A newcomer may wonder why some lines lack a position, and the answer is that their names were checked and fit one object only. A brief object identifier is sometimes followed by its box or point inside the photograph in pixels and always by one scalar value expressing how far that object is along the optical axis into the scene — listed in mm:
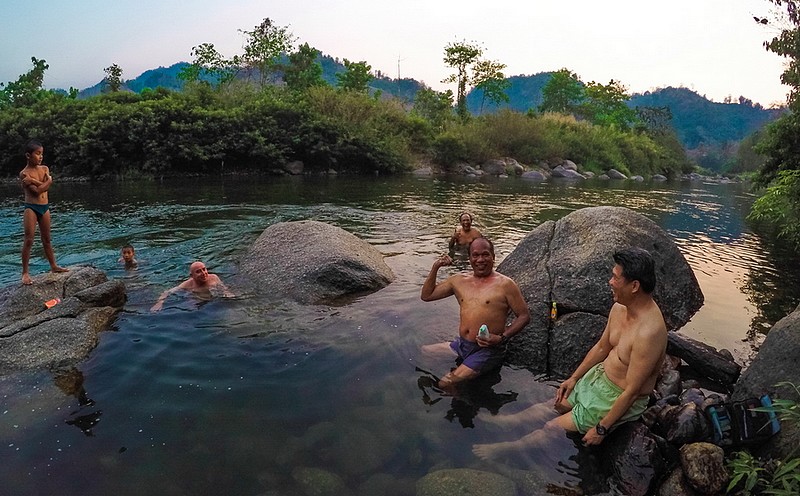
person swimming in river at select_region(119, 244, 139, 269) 9938
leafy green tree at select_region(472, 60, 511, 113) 59188
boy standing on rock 7262
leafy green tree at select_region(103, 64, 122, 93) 52138
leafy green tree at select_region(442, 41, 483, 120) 58312
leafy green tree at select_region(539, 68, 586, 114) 79750
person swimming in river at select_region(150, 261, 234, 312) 8039
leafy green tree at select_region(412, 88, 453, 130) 50312
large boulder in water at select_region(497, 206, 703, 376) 6045
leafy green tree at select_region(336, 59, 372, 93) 55219
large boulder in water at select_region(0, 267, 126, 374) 5648
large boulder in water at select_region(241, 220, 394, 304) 8242
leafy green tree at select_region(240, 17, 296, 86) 50656
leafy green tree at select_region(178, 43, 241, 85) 50562
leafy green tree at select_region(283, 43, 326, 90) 52750
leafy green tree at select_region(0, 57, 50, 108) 38938
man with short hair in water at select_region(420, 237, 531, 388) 5535
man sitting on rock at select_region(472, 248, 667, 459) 3917
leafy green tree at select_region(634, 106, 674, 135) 97312
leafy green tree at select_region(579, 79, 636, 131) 77625
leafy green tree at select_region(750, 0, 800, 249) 12633
